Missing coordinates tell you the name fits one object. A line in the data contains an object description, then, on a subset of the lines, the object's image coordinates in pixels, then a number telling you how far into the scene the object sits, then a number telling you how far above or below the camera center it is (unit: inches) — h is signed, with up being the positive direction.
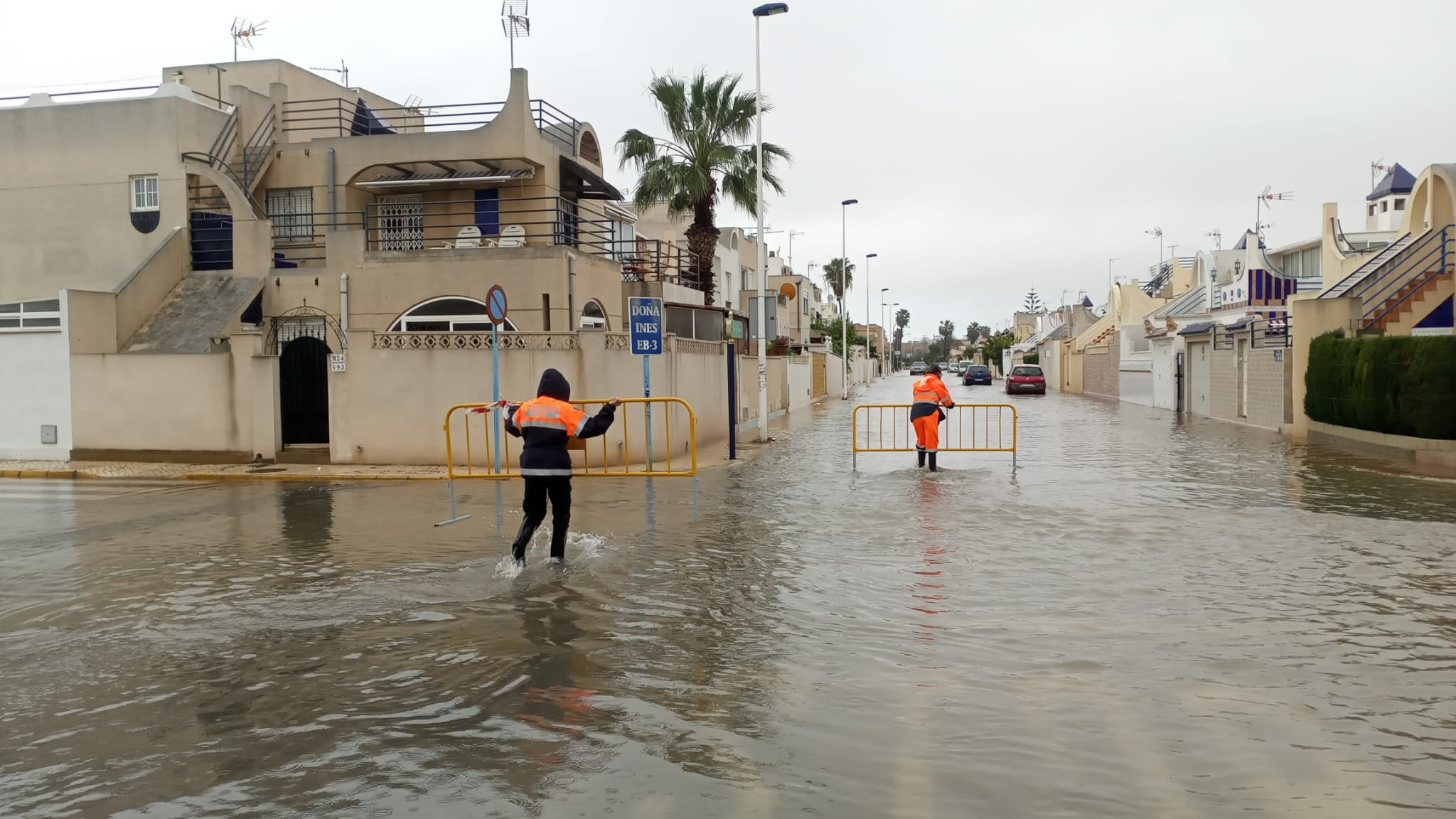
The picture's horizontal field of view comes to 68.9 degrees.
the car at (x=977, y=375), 2856.8 -4.4
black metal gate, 869.2 -5.4
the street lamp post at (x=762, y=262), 1004.6 +110.9
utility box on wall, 1028.5 +59.8
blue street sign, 654.5 +30.4
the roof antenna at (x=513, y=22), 1072.8 +363.9
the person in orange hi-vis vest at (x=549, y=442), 378.9 -22.3
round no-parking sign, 610.5 +44.7
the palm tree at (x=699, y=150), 1125.7 +244.2
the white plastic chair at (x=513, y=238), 981.8 +134.3
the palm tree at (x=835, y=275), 5191.9 +500.5
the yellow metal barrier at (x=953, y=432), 918.4 -60.1
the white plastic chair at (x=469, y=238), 1002.1 +135.3
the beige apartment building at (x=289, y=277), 780.0 +91.1
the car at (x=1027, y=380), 2178.9 -15.3
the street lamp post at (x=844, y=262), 2192.4 +248.5
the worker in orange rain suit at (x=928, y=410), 685.3 -23.7
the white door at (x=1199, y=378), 1401.3 -11.4
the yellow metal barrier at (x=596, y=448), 736.3 -49.3
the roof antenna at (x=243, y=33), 1321.4 +438.7
